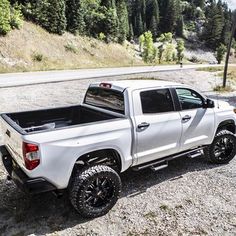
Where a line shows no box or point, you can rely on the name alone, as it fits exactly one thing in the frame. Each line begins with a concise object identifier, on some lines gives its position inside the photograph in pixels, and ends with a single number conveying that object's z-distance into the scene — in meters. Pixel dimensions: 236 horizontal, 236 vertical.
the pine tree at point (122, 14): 61.83
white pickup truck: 3.60
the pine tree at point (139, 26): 104.25
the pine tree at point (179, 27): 116.69
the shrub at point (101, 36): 51.94
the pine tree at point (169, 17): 112.75
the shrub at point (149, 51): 64.97
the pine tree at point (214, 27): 108.81
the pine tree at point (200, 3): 156.06
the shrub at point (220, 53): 73.81
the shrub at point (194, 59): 92.19
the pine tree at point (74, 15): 45.12
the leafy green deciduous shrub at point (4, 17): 30.22
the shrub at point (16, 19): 33.28
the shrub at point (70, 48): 40.38
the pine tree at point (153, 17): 108.00
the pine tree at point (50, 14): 38.72
